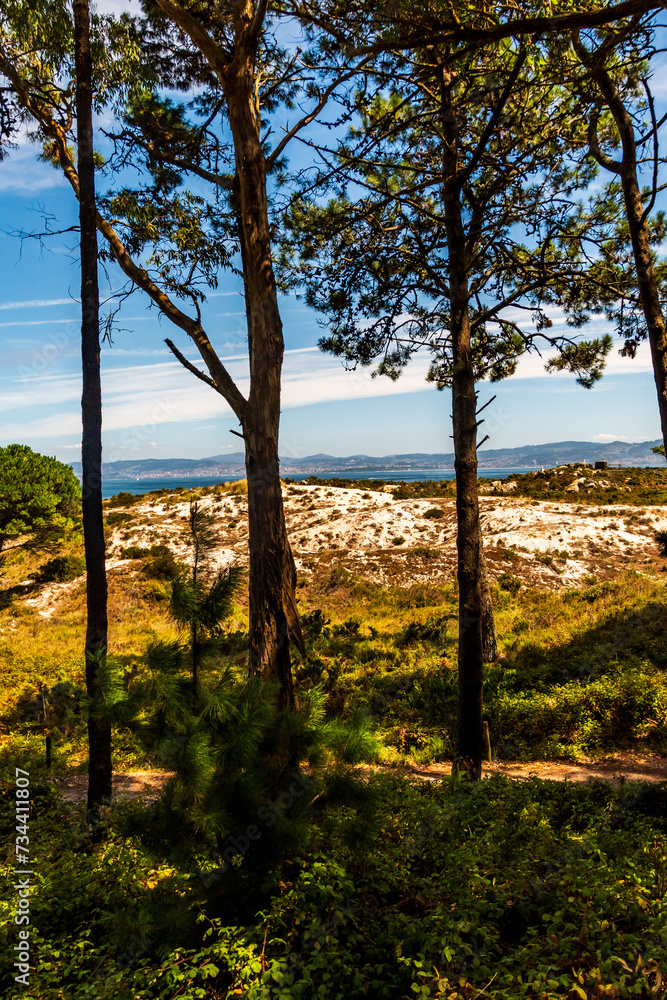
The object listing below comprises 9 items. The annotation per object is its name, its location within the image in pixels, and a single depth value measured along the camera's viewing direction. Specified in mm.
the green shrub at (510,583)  17031
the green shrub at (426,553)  20844
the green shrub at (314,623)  14977
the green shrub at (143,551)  22578
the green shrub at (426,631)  13941
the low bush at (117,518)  26297
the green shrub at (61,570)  21188
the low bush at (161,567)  20344
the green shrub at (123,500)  31516
